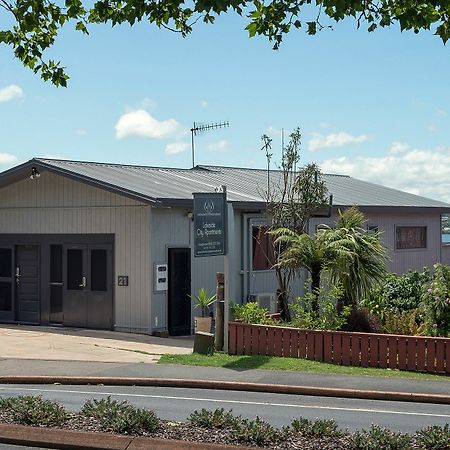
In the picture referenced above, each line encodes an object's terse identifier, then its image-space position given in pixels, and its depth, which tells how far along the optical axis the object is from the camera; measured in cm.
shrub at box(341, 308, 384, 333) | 1798
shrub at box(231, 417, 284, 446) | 896
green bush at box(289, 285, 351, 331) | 1758
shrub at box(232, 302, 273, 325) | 1869
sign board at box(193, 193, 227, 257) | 1769
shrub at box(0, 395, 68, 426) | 977
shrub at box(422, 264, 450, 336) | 1744
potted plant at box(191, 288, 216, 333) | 2100
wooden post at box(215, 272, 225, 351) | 1830
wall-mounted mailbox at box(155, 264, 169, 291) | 2180
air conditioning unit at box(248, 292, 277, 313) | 2431
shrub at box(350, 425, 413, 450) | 848
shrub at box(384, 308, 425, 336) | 1808
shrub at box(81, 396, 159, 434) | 939
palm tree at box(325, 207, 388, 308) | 1856
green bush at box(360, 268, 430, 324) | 2038
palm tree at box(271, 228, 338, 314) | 1891
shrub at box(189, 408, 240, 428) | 959
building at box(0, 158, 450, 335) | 2198
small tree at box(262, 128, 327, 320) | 2205
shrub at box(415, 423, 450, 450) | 867
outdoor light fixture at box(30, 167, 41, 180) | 2342
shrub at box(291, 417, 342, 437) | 921
